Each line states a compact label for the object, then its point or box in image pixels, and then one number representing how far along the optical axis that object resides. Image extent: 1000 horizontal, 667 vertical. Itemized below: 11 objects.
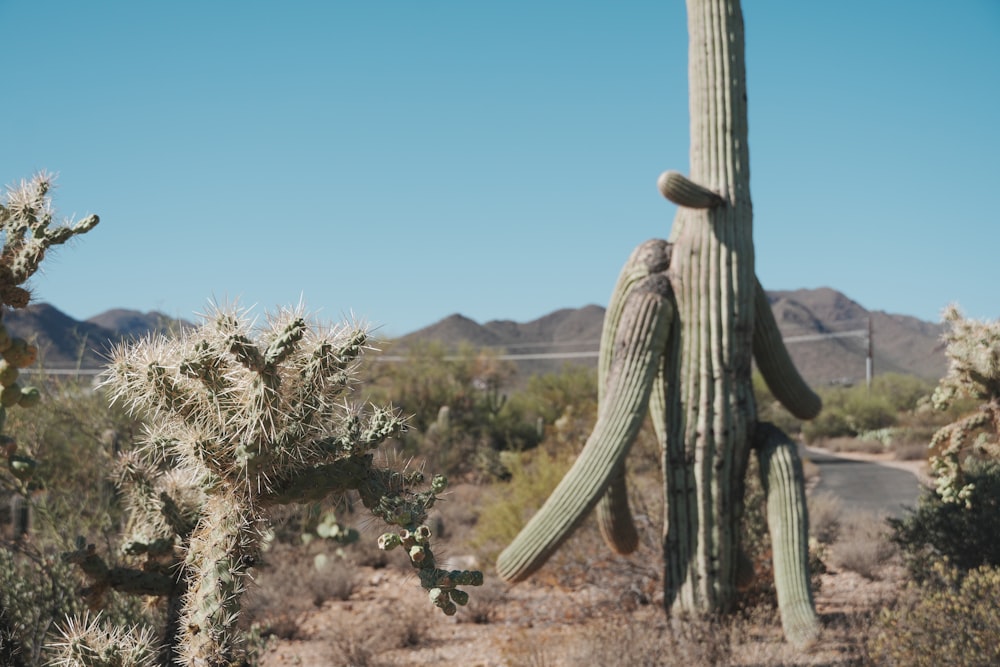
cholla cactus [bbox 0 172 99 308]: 2.57
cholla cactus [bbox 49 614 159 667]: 2.65
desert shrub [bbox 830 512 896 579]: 8.60
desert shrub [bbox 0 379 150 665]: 4.70
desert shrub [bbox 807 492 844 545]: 10.41
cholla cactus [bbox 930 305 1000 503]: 5.08
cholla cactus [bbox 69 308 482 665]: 2.48
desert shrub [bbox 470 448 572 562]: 9.11
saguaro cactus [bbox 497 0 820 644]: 5.70
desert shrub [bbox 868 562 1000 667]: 4.64
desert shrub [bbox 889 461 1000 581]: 7.05
